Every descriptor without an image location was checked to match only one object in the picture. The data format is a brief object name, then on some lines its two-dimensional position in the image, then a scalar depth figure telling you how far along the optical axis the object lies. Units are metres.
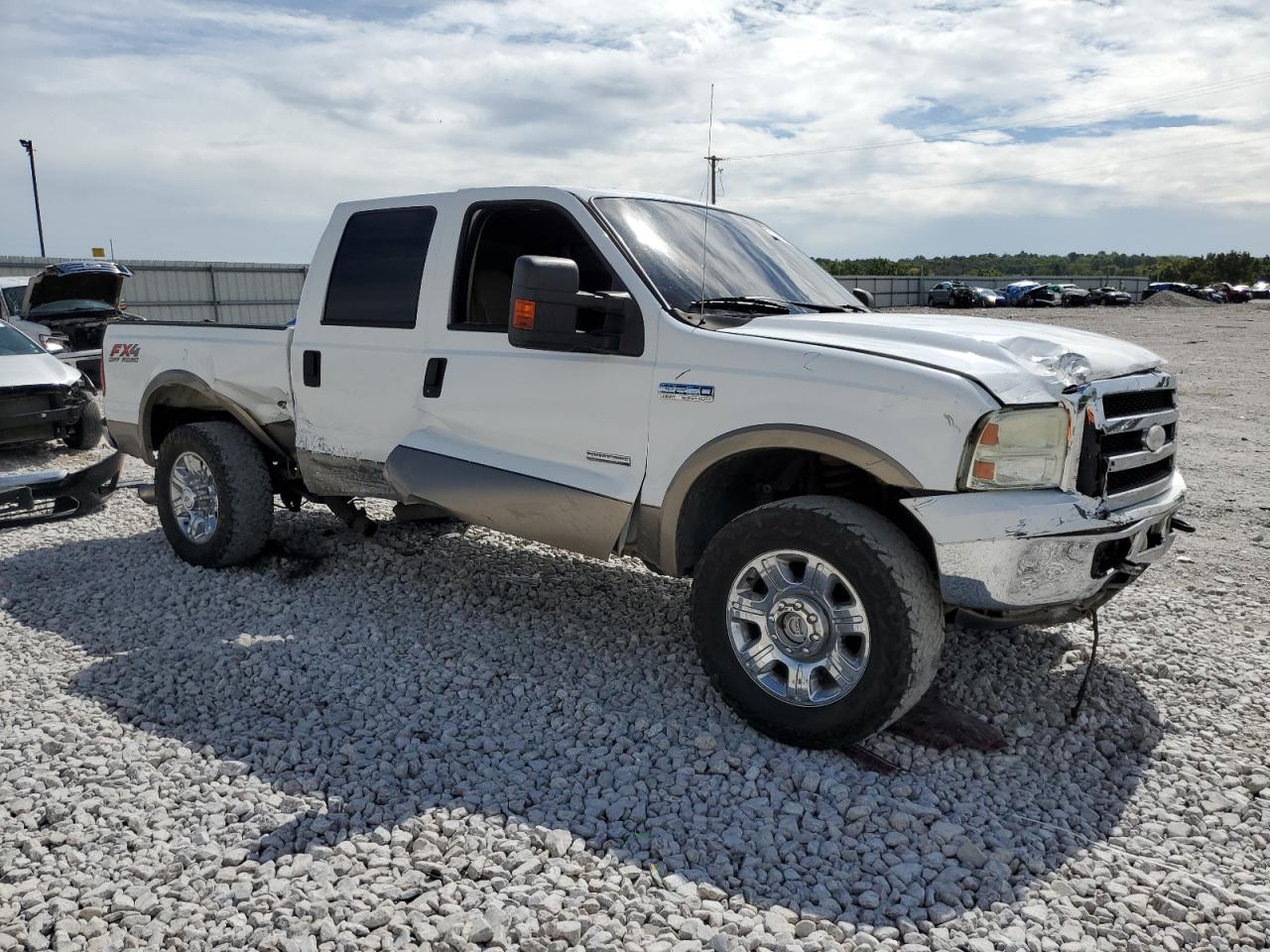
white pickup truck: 3.55
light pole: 39.38
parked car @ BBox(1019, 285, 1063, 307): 51.19
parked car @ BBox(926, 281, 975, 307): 48.66
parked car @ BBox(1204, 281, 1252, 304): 54.91
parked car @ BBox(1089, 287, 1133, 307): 52.84
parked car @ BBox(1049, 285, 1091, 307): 52.16
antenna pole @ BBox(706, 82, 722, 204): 4.93
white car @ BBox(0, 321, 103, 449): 9.68
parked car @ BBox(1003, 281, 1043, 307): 51.26
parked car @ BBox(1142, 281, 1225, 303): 54.19
